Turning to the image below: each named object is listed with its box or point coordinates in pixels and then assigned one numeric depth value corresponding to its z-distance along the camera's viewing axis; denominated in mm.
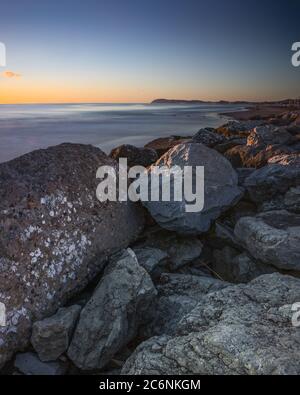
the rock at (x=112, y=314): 3463
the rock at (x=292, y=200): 5157
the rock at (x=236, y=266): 4621
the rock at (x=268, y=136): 7623
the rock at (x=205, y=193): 4805
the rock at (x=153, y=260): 4461
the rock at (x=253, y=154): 6461
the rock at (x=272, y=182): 5379
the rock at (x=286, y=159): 5598
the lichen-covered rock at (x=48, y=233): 3627
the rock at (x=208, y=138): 8781
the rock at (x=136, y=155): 7543
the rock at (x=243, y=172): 6008
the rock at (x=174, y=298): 3858
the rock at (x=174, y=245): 4796
